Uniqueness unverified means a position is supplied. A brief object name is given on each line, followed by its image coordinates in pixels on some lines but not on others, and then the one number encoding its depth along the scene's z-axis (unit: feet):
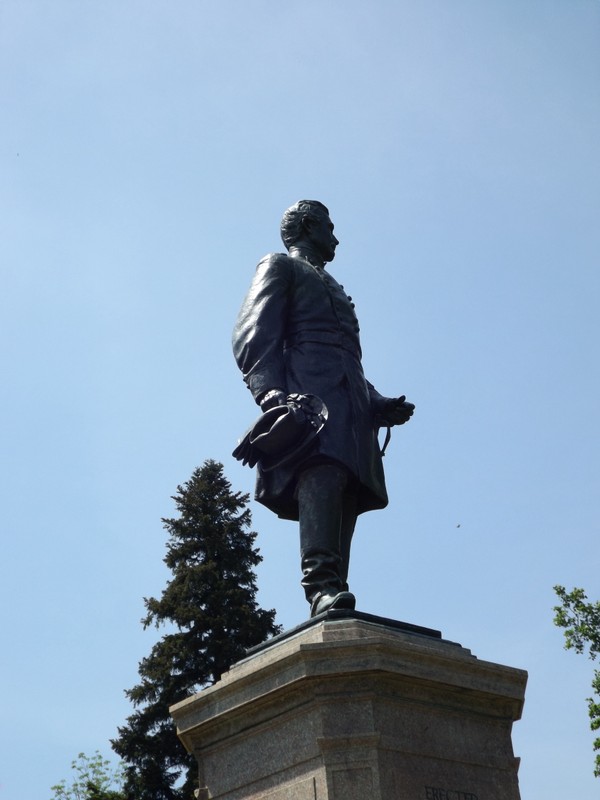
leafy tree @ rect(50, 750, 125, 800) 73.51
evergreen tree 73.10
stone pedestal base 15.75
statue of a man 19.16
